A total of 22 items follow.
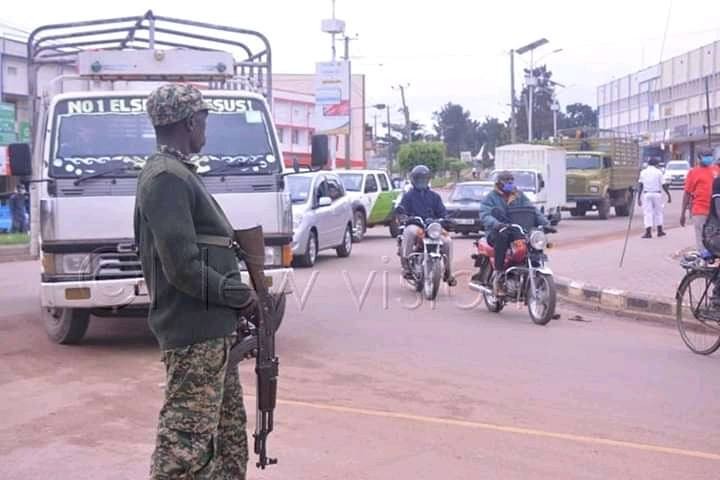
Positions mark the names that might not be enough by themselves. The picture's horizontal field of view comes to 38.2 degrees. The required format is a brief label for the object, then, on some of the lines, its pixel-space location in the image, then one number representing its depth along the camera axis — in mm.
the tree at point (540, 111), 91875
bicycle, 9297
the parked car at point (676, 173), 54125
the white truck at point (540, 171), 27859
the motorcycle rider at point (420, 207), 13805
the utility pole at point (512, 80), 51531
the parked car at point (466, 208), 24781
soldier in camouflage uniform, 4043
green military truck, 33094
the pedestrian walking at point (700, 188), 15227
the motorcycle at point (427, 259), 13484
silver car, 17625
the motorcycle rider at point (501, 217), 11789
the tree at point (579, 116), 120062
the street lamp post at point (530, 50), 49531
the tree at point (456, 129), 120750
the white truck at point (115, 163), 8867
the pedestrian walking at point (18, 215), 27375
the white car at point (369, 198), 24094
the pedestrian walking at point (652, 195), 22812
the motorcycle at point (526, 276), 11320
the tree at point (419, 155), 65062
